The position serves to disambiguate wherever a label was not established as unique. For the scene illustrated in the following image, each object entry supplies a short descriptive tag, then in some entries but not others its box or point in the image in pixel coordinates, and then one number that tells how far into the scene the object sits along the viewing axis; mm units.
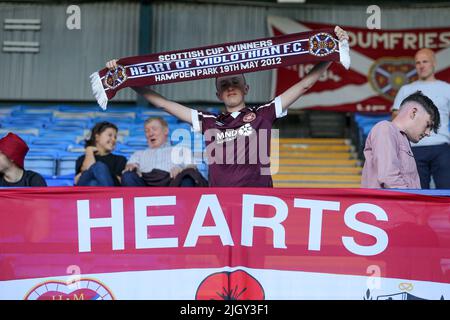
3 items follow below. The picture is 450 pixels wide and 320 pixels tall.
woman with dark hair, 12070
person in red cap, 9805
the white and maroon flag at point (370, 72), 21859
